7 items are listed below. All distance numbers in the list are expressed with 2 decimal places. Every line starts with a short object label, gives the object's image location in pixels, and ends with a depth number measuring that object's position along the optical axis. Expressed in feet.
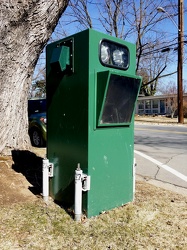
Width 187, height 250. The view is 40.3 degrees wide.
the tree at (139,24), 60.70
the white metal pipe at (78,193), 8.67
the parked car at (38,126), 25.96
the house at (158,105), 106.54
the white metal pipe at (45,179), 10.26
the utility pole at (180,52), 61.87
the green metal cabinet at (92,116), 8.84
